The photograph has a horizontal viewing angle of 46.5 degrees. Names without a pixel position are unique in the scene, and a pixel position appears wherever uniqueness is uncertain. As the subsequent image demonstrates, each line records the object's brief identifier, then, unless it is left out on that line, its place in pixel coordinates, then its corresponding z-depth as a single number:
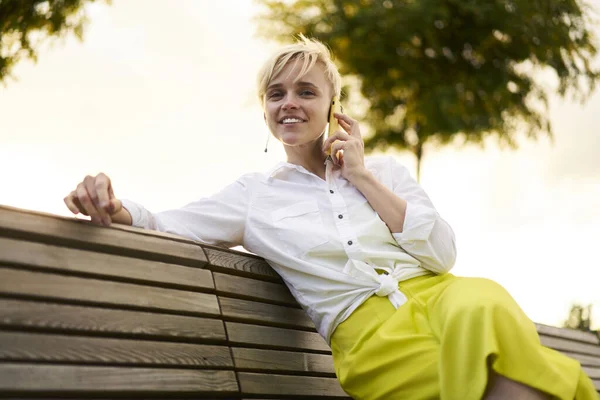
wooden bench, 2.05
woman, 2.26
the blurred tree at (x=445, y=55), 12.12
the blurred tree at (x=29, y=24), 8.73
